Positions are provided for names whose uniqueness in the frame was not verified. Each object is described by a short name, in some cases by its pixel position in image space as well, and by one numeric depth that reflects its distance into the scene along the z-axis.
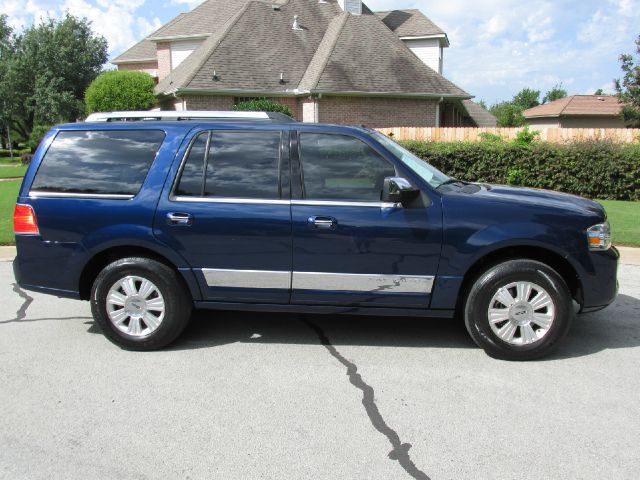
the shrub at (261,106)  20.25
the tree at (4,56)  44.31
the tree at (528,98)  80.62
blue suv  4.42
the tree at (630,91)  30.25
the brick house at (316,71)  22.77
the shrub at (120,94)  24.72
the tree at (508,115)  52.22
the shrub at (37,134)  39.72
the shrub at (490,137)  15.55
